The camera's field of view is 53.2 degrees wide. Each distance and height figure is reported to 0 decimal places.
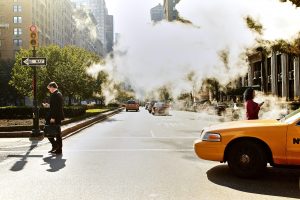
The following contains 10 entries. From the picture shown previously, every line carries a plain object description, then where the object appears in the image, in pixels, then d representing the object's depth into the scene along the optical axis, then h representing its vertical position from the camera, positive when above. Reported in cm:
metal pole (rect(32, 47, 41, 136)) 1079 -49
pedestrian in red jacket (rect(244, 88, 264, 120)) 691 -15
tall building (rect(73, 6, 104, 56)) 10957 +2904
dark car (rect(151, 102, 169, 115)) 3032 -89
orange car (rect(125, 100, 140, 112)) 4240 -72
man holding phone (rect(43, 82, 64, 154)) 816 -35
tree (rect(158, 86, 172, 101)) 7193 +186
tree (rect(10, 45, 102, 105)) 3032 +303
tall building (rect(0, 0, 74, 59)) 6576 +1750
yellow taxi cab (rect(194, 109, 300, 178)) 524 -82
